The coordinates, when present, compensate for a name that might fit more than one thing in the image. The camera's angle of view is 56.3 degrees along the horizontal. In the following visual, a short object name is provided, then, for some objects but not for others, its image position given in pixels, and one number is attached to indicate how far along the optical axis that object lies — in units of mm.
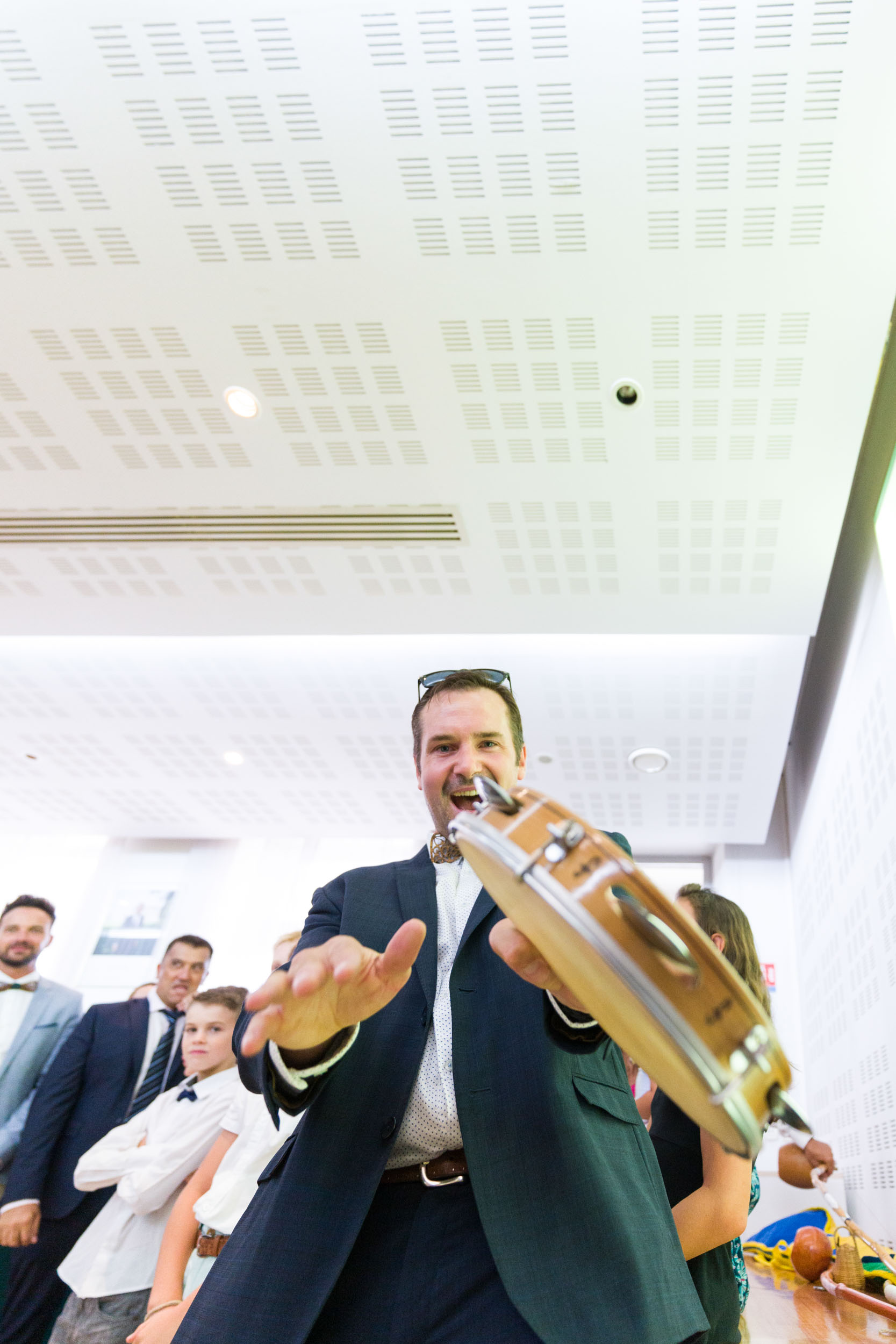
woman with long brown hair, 1588
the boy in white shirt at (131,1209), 2736
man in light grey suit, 4004
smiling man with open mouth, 924
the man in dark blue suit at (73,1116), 3547
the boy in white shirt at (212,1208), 2145
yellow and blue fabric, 4363
